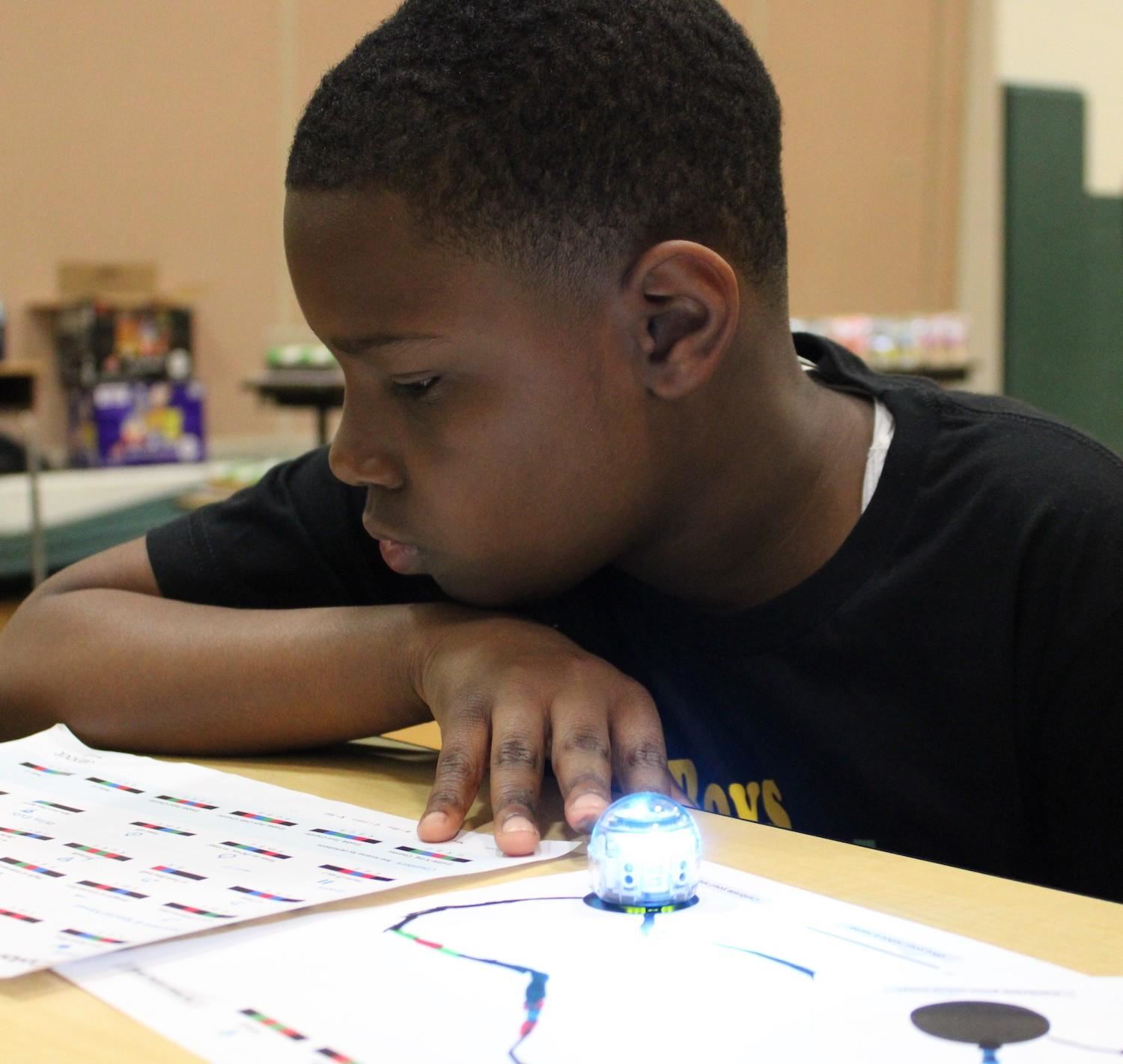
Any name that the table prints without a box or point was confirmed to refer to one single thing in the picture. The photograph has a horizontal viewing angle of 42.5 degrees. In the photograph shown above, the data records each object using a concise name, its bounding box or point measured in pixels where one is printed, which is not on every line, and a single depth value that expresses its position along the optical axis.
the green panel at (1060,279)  4.56
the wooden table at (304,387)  3.67
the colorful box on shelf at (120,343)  4.44
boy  0.78
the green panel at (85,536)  3.45
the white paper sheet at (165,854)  0.56
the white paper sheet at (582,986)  0.45
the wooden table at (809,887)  0.46
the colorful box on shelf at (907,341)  4.13
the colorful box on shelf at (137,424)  4.42
